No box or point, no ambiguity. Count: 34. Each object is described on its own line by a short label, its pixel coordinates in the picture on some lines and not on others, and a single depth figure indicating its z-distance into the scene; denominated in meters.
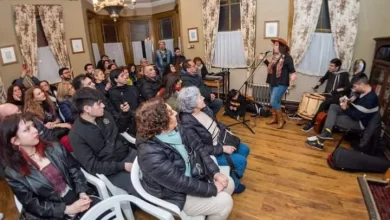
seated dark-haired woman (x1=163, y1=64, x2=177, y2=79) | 4.21
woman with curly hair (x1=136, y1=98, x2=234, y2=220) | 1.37
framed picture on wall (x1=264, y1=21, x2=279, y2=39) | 4.30
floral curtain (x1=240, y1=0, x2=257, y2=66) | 4.44
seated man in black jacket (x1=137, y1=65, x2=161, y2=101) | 3.19
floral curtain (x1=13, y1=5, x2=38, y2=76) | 4.39
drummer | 3.48
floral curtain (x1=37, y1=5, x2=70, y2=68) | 4.78
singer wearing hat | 3.49
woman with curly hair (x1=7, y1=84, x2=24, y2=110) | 2.90
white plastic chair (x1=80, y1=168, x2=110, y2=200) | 1.67
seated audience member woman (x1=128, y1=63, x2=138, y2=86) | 4.95
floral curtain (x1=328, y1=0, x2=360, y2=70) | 3.66
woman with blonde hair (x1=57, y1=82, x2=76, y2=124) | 2.66
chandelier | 3.34
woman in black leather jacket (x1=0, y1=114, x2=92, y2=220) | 1.30
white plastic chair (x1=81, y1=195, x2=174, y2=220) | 1.25
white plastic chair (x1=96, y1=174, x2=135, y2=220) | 1.77
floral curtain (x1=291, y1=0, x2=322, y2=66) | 3.94
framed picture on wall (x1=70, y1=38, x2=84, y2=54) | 5.30
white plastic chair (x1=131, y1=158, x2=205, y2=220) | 1.41
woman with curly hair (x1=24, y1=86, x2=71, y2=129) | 2.51
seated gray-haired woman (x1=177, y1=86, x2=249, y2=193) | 1.90
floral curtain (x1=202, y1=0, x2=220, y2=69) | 4.85
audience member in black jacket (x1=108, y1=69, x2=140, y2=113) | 2.77
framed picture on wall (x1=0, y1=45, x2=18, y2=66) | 4.14
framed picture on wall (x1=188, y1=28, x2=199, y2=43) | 5.29
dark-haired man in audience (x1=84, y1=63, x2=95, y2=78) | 4.38
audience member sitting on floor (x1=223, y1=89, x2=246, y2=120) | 4.24
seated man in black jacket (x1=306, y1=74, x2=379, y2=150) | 2.57
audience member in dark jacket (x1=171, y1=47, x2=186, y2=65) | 5.02
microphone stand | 3.86
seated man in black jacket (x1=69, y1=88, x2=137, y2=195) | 1.72
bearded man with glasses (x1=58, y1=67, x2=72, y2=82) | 3.66
